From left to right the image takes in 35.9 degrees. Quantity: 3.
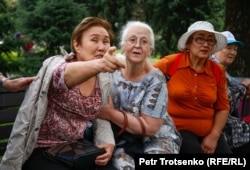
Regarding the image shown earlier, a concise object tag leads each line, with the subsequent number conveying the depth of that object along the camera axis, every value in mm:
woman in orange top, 3529
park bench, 3371
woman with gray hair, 2922
